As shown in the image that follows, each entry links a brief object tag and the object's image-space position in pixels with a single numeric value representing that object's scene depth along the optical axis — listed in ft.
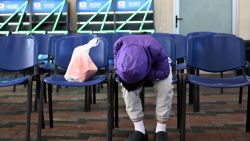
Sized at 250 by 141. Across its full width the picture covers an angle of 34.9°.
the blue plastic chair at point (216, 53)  12.10
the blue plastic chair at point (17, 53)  12.03
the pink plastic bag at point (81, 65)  11.84
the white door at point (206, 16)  25.29
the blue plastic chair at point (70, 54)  11.89
